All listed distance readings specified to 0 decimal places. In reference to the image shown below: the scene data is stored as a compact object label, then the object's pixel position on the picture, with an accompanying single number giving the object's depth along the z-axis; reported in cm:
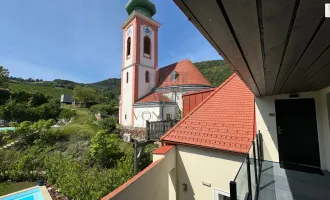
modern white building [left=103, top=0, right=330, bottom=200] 82
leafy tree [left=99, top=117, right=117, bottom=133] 1498
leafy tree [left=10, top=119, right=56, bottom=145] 1251
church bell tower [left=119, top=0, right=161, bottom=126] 1670
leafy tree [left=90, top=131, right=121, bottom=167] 891
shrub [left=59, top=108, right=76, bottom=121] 2291
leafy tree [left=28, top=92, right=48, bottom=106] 2628
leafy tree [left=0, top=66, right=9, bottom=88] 2709
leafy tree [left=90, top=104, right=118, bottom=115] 2517
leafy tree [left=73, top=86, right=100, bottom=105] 3325
